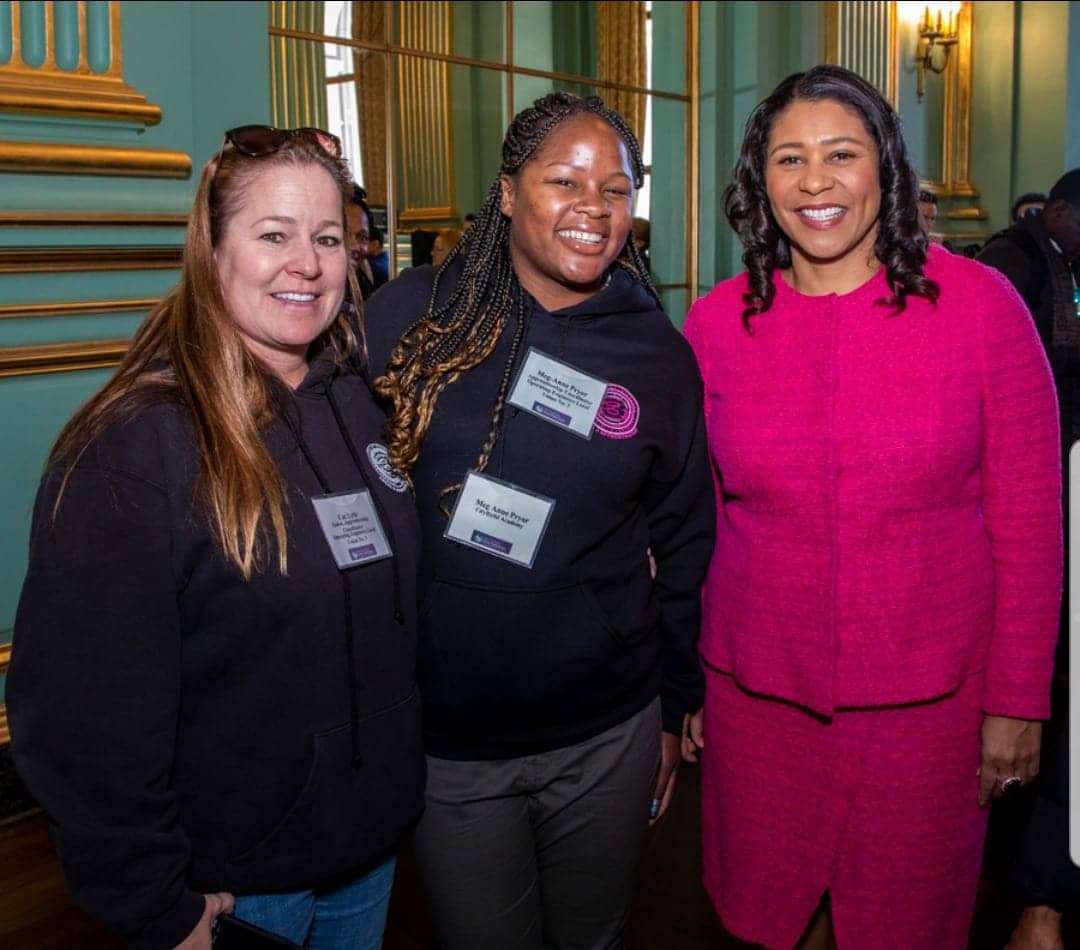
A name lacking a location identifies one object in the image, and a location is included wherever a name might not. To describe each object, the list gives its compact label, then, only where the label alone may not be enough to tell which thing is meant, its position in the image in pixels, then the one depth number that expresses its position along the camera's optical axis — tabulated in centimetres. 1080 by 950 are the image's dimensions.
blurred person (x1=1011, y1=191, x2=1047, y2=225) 630
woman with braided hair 151
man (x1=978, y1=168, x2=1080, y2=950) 317
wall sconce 788
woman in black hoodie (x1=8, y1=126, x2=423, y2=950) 107
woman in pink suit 158
